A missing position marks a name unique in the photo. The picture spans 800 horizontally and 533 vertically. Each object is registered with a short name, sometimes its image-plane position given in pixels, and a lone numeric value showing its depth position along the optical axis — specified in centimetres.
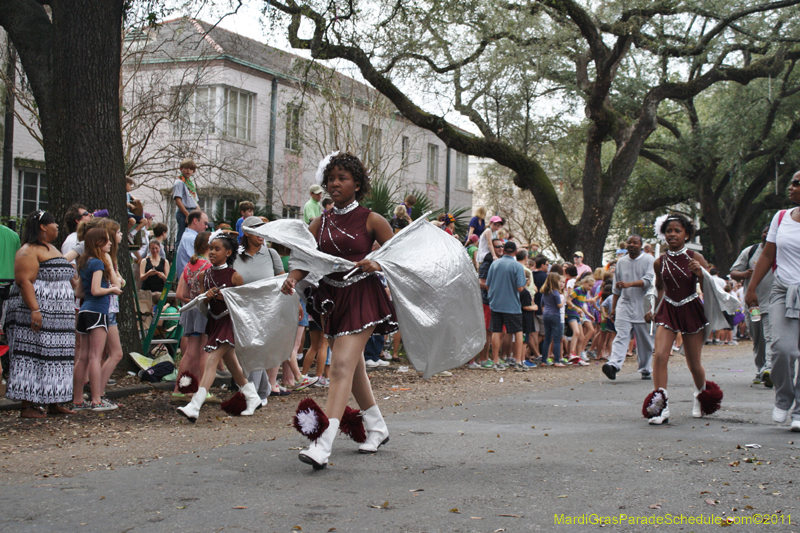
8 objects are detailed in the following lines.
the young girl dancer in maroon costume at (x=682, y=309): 713
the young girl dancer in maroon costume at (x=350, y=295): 518
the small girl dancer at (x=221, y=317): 725
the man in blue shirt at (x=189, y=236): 968
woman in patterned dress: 708
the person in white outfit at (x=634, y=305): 1120
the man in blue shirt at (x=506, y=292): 1285
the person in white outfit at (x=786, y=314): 641
